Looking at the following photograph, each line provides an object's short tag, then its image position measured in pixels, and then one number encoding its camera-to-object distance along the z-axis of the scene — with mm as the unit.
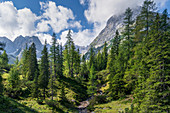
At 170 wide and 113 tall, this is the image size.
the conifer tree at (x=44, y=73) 25578
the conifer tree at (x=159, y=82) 10445
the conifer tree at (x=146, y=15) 22375
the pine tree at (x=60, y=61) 39828
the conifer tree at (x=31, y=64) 34844
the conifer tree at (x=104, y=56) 61941
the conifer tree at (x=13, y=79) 26125
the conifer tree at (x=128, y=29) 28291
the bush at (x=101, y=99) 26156
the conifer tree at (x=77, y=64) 43200
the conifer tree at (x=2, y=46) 15297
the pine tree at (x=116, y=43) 38156
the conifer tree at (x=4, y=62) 52850
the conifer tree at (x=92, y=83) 29406
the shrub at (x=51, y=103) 22734
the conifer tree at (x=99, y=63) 57403
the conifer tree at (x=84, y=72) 48431
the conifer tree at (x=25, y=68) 37856
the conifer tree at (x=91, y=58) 55694
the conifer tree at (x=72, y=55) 39781
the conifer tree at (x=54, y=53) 36031
